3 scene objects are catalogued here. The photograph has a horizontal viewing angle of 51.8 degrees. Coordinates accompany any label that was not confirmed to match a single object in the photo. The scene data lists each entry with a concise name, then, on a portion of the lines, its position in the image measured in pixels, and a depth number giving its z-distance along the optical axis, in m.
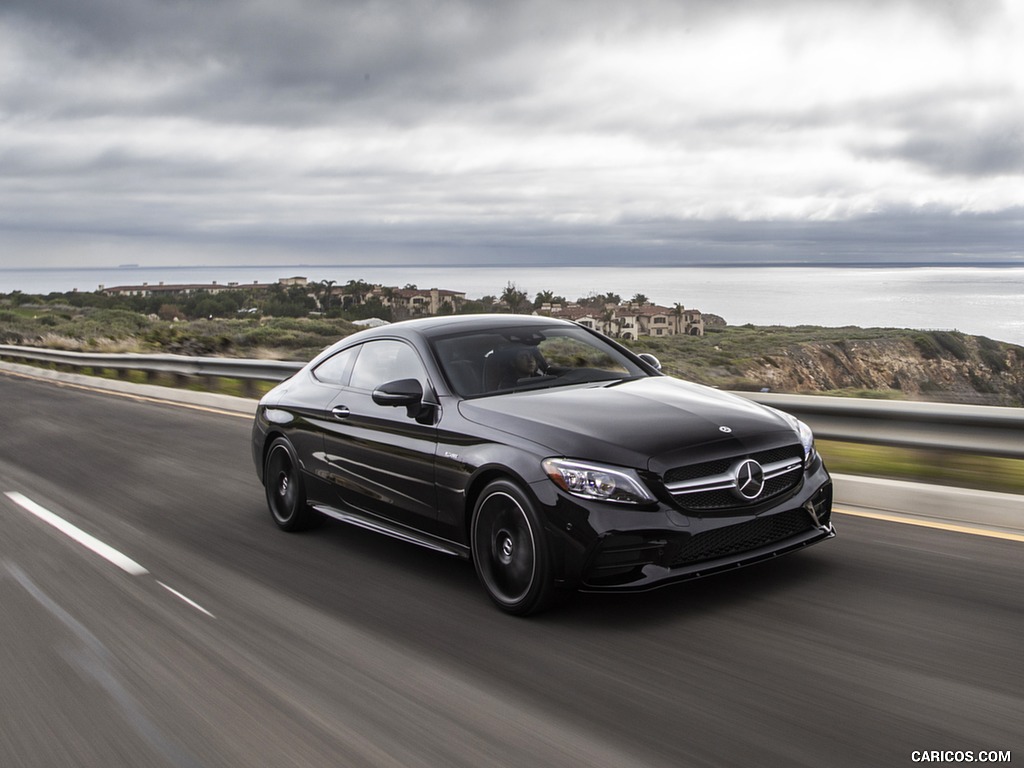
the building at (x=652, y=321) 25.83
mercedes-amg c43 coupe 4.86
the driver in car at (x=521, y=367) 6.06
